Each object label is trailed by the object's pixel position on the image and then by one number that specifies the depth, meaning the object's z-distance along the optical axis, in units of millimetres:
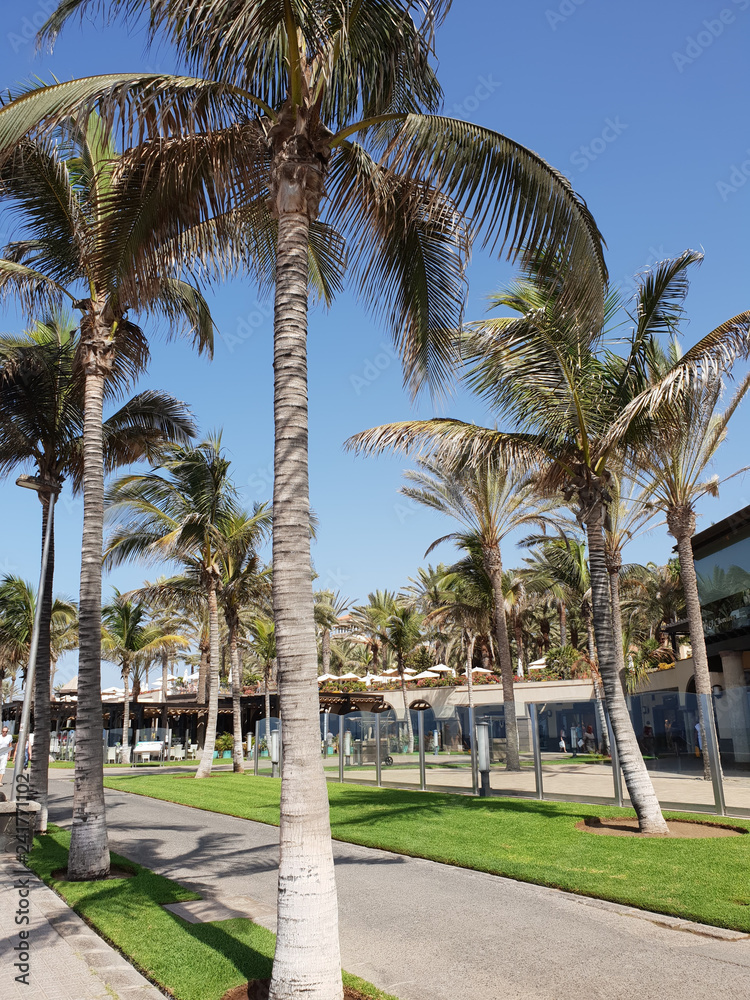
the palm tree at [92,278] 8305
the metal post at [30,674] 12562
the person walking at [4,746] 17891
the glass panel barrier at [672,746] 14156
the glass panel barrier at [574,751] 16156
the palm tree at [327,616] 51244
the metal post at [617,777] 15173
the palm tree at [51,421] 13891
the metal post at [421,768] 20464
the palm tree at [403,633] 42969
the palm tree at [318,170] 5719
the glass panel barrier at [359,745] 22938
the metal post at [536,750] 16516
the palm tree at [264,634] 40625
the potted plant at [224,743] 42531
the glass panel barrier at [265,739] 28469
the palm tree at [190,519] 25266
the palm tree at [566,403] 12750
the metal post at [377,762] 22109
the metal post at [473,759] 18734
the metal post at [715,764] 13367
